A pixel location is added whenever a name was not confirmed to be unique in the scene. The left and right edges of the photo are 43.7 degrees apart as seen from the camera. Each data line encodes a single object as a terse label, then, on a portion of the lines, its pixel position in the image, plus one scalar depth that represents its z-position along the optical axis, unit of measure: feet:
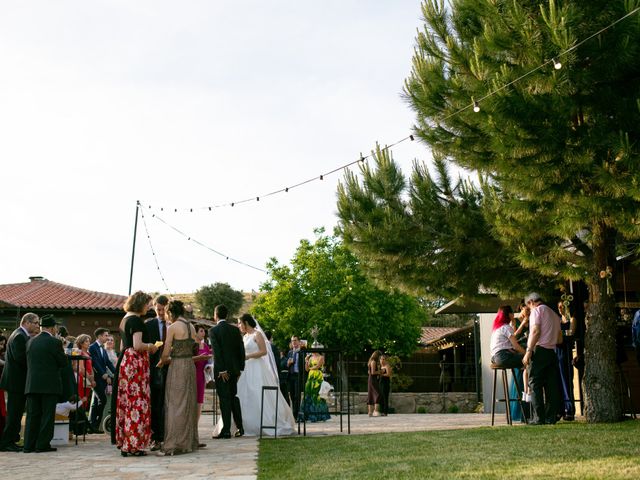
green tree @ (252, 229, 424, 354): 141.59
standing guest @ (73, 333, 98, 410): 38.22
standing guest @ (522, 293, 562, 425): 34.40
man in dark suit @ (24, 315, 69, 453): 29.45
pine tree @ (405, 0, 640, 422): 28.27
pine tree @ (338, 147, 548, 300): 35.76
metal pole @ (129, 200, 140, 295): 101.14
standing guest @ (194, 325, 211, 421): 35.47
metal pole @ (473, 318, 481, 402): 69.37
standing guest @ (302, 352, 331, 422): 52.24
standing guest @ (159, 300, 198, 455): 27.96
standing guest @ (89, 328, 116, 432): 40.22
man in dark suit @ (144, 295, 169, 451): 29.53
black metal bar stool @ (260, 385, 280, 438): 34.46
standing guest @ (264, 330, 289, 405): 46.34
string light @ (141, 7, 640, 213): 27.61
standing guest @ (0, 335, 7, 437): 32.30
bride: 36.37
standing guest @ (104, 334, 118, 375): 41.25
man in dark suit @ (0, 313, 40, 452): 30.35
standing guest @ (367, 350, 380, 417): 62.39
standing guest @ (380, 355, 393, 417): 63.00
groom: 33.71
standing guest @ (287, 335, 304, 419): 51.67
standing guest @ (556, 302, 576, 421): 40.16
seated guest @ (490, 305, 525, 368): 36.22
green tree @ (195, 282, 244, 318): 227.81
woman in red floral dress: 27.68
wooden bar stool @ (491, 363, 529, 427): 36.00
